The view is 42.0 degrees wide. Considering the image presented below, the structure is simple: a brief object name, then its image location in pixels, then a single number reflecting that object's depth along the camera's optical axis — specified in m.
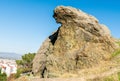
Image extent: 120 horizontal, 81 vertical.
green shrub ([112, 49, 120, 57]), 11.96
